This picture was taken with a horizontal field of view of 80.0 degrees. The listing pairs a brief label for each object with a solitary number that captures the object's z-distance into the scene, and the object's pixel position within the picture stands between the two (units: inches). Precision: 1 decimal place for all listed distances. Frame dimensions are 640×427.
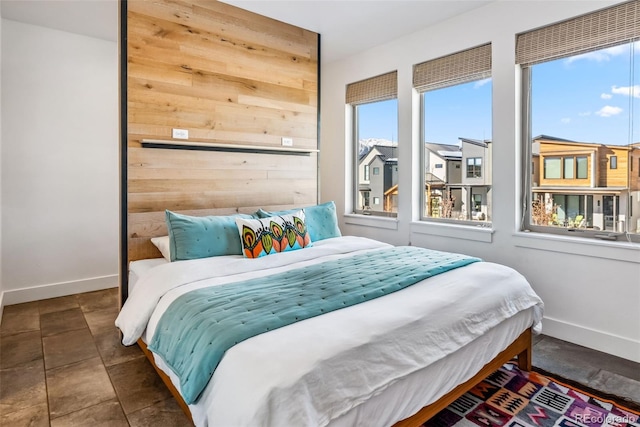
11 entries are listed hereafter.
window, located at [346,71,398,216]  163.6
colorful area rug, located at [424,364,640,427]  73.5
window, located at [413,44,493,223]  131.1
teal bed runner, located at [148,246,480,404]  56.7
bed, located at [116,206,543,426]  48.7
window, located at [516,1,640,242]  100.2
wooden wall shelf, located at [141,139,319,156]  113.7
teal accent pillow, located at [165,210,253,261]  100.4
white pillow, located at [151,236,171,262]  105.3
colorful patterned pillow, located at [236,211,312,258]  104.7
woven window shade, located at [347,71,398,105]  157.8
